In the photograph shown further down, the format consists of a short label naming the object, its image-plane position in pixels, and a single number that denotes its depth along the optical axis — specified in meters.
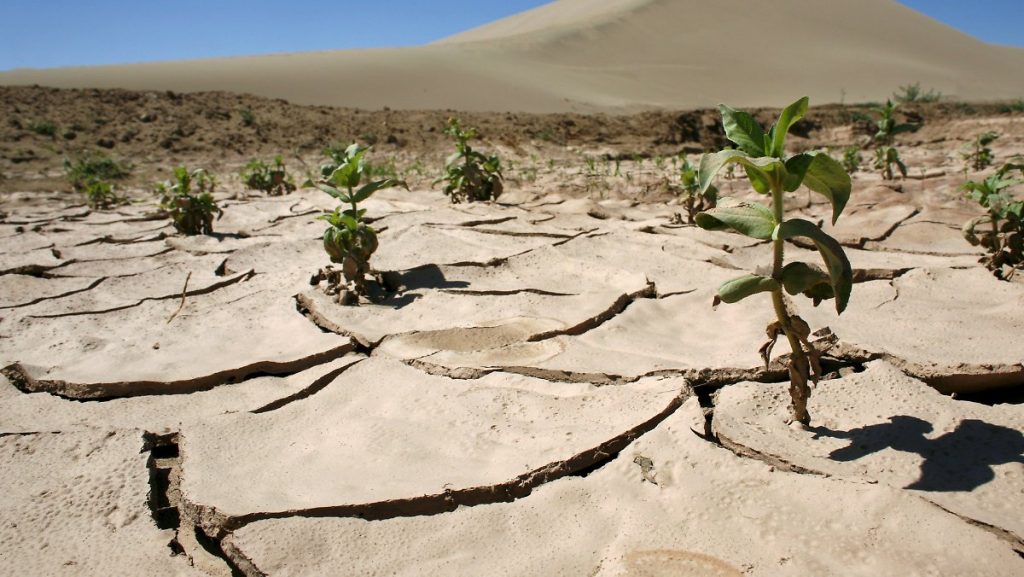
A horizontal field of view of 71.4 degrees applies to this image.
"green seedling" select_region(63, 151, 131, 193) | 7.48
